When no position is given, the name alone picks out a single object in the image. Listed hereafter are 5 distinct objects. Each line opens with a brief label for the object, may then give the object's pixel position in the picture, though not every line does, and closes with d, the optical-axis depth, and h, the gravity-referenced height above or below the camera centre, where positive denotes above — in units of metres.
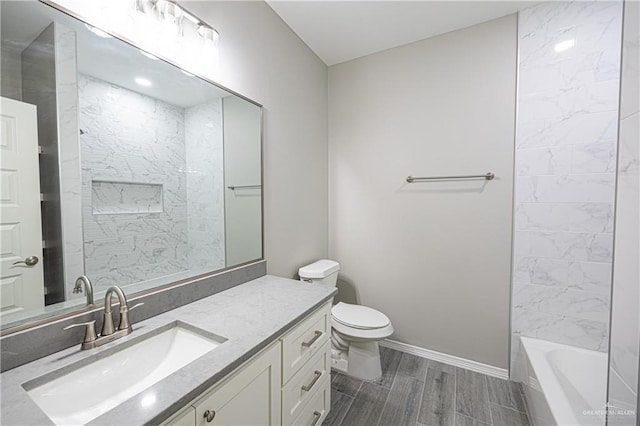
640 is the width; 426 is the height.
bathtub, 1.17 -0.97
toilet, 1.78 -0.90
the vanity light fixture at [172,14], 1.06 +0.82
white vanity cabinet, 0.75 -0.67
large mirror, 0.77 +0.15
